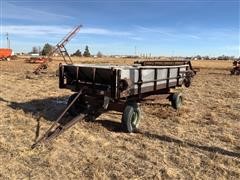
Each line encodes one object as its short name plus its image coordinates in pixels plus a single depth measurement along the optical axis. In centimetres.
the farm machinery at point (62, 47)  1012
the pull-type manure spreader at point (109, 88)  406
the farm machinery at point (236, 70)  1519
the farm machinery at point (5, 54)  3205
